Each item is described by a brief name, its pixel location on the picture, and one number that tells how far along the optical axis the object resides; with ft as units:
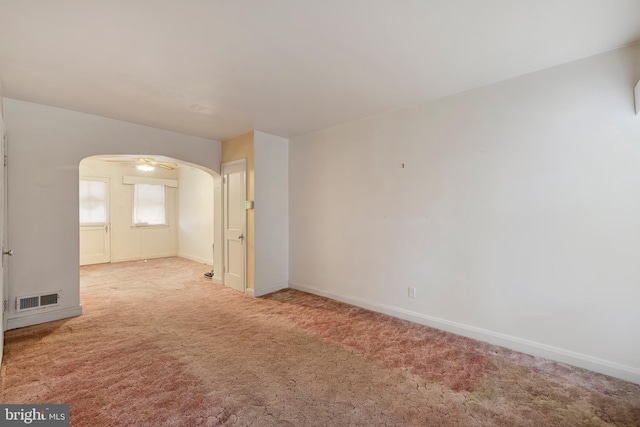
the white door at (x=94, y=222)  23.03
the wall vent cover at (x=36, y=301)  10.82
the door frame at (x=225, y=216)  15.30
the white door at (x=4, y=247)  10.15
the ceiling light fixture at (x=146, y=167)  20.34
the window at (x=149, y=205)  25.68
